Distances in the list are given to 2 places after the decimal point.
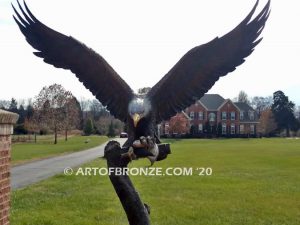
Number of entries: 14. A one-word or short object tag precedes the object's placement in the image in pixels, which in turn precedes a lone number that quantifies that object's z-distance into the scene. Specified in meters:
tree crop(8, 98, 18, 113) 74.24
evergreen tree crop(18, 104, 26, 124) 59.56
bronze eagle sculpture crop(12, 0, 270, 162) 4.52
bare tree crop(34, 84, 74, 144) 43.97
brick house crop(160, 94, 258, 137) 65.94
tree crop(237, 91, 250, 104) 89.91
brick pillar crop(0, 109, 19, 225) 5.41
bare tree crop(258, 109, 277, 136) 70.06
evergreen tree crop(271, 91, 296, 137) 68.69
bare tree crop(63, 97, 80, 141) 44.94
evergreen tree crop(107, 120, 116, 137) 61.25
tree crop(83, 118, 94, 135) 61.98
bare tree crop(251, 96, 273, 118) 89.44
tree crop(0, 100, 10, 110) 77.72
